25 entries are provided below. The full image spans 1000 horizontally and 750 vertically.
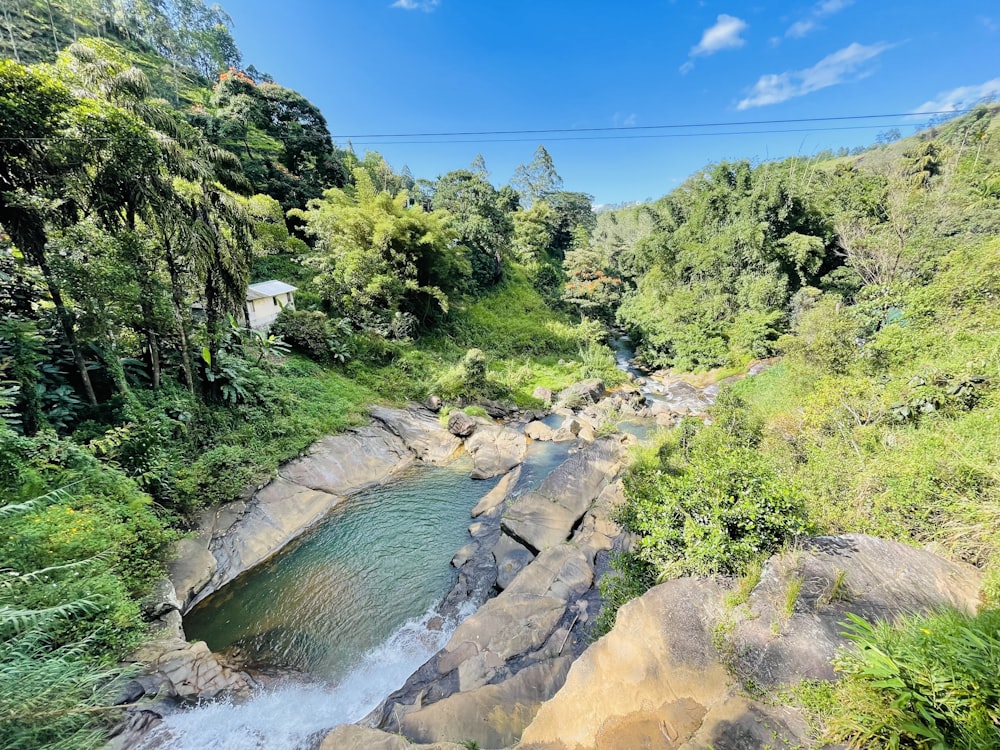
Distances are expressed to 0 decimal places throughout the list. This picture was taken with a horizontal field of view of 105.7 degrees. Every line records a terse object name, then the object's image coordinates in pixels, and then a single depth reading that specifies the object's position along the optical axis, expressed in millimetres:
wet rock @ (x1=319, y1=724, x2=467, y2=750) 4020
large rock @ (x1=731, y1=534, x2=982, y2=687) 3340
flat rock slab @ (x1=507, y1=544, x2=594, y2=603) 6559
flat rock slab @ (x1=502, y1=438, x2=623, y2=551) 8688
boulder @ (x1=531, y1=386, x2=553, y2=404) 20875
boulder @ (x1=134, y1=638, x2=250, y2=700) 5402
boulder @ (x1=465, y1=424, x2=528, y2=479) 13281
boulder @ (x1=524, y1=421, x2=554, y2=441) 15711
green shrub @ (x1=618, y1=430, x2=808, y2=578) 4457
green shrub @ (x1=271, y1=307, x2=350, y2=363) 15844
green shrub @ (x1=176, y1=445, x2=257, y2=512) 8477
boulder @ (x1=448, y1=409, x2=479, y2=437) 15320
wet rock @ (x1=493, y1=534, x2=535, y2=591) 7903
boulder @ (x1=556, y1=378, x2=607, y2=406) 19766
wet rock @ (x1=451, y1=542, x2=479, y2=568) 8820
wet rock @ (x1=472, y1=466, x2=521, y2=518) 10859
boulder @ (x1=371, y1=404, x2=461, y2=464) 14250
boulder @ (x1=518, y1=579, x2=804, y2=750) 3338
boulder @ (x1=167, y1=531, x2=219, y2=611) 7277
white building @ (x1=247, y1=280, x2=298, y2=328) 15336
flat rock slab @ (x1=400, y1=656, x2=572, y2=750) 4340
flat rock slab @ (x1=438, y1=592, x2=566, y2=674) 5582
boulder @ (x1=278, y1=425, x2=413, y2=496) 11242
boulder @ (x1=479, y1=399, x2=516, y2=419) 18031
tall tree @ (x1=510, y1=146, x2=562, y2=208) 46875
